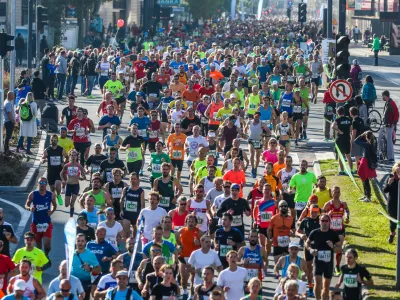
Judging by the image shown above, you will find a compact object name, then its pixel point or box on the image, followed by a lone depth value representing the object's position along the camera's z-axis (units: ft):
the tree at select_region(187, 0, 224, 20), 351.05
